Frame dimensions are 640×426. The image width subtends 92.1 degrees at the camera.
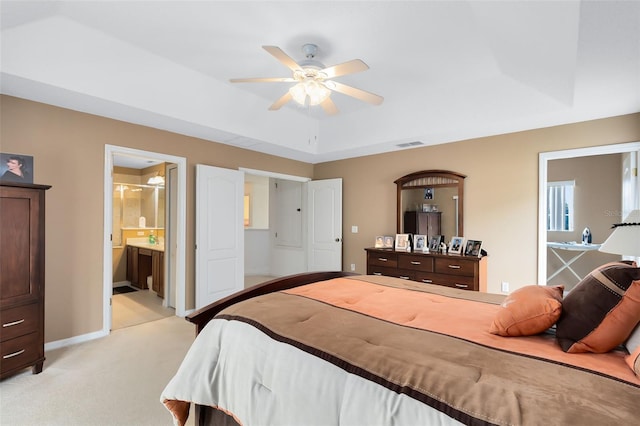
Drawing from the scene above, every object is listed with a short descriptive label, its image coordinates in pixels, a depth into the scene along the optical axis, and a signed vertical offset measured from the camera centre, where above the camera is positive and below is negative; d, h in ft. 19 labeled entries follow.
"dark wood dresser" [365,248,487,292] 12.09 -2.23
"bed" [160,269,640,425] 2.80 -1.67
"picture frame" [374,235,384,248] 15.48 -1.37
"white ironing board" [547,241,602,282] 14.60 -1.60
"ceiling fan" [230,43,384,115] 7.29 +3.51
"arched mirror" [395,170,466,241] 13.95 +0.56
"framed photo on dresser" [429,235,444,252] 14.02 -1.23
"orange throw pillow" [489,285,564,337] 4.28 -1.40
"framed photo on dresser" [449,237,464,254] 13.19 -1.29
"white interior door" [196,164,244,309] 13.37 -0.87
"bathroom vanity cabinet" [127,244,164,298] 15.38 -2.91
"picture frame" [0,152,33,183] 7.97 +1.19
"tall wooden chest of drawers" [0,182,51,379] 7.55 -1.63
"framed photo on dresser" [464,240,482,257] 12.39 -1.32
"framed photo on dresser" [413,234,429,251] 14.29 -1.30
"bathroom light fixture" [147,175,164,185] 19.71 +2.17
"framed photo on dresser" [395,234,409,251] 14.60 -1.28
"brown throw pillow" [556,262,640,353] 3.64 -1.20
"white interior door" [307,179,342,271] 17.94 -0.59
